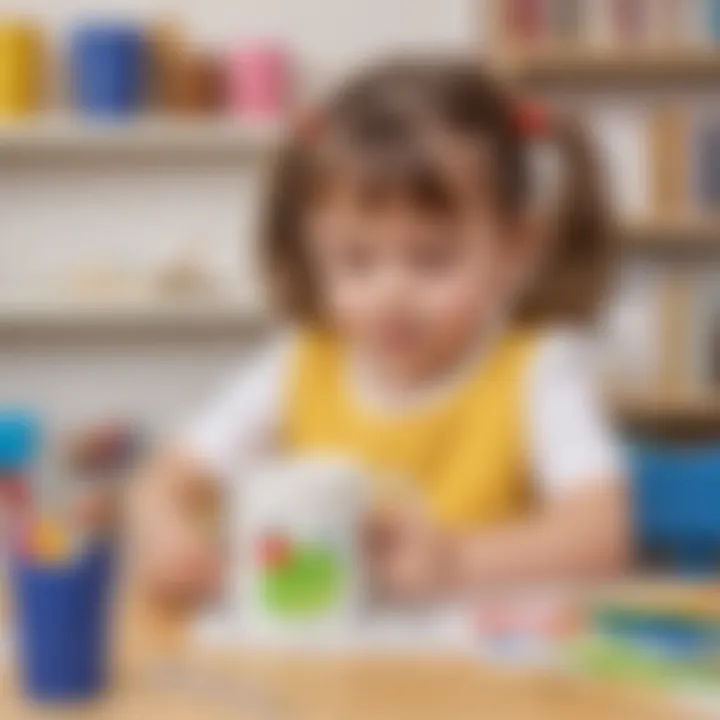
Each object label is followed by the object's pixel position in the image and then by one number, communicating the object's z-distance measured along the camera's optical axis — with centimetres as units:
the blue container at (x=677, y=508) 226
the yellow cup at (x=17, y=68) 331
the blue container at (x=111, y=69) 328
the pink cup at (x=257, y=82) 333
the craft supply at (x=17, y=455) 260
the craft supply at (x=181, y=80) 335
